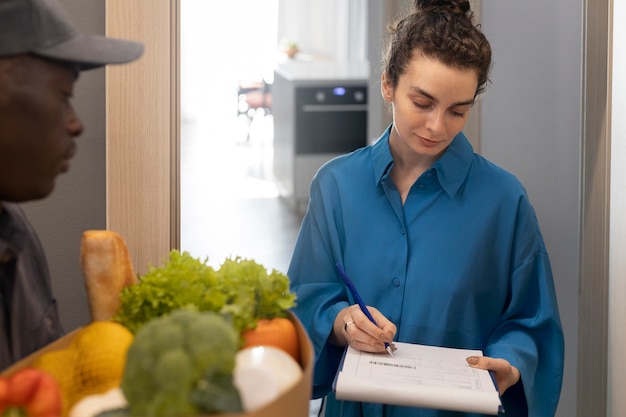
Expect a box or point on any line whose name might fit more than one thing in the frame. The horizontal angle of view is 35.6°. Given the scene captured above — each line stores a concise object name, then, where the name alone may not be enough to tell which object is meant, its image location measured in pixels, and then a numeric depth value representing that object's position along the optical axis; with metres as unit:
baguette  1.23
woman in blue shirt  1.84
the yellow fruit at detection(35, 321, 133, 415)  1.09
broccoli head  0.90
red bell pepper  0.97
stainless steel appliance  7.48
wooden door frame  1.73
